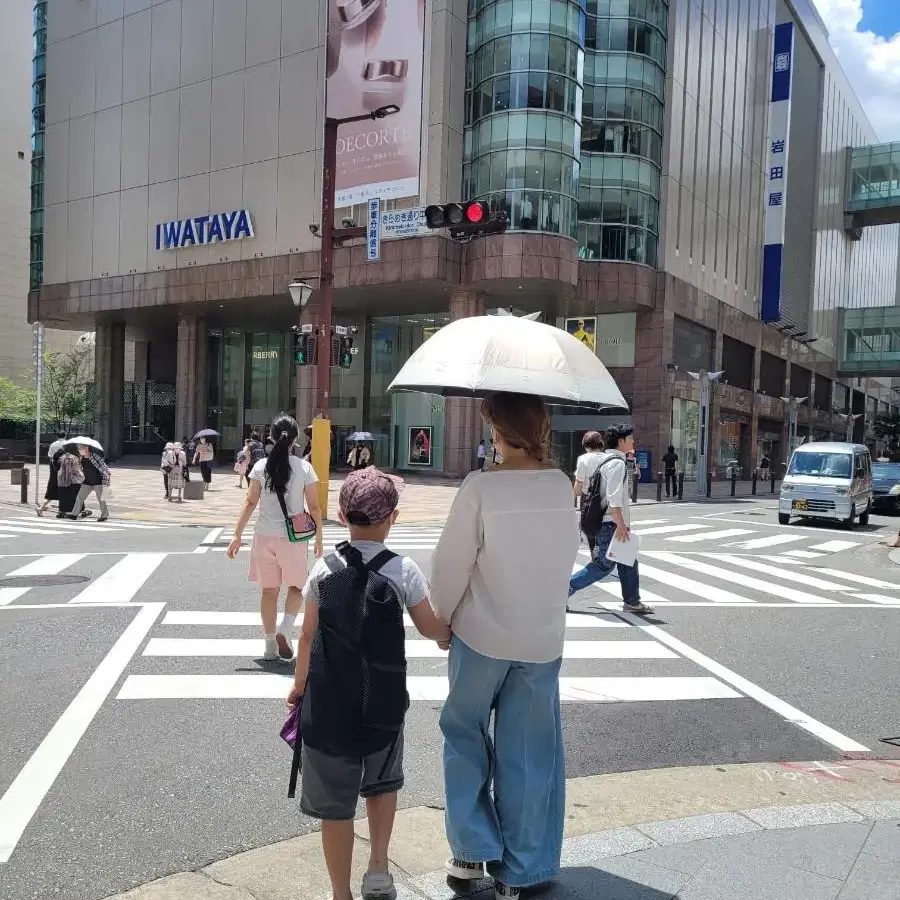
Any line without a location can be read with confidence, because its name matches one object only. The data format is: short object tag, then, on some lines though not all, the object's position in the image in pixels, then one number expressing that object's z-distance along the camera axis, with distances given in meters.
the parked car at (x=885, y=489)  28.34
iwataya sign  39.78
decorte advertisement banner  33.78
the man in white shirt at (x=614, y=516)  8.35
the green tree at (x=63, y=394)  50.06
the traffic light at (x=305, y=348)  17.83
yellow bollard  17.50
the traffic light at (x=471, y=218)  12.66
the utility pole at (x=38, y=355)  19.98
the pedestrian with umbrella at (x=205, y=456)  27.72
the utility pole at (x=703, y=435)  32.38
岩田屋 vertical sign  52.88
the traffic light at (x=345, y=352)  18.62
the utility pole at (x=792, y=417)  50.06
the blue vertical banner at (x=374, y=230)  24.63
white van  21.20
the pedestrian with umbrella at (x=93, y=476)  17.36
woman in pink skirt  6.40
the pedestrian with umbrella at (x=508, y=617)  3.13
